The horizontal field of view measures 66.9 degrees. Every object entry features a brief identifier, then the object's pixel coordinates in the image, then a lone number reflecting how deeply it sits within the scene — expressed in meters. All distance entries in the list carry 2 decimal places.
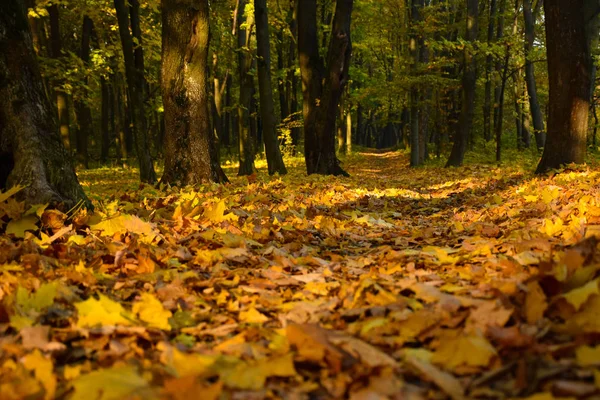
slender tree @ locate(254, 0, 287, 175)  11.80
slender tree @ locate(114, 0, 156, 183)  10.19
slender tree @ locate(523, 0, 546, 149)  17.30
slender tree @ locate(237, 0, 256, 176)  13.15
